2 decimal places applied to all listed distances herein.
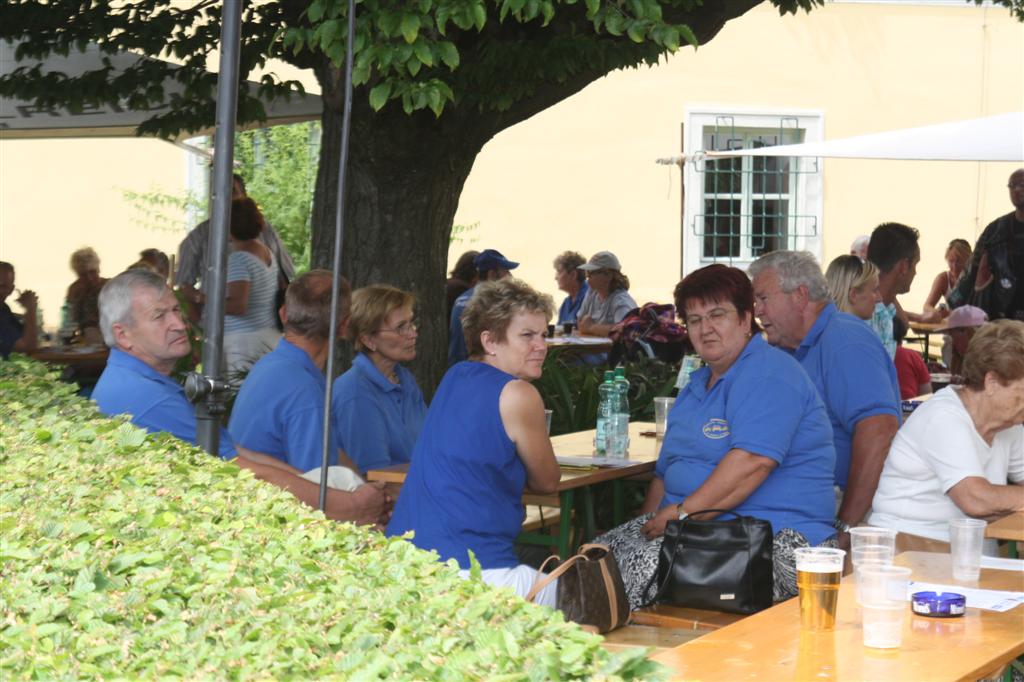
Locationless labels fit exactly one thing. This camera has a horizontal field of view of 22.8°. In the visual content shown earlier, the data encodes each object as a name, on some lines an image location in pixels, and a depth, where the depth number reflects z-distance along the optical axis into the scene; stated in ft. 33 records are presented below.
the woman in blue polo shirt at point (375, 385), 31.81
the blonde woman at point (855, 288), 36.21
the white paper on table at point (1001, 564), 21.20
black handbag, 23.98
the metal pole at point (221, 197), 18.33
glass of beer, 17.09
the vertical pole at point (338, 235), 19.14
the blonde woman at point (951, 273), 81.64
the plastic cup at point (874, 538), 17.74
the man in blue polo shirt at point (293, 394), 29.42
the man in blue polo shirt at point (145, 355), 24.11
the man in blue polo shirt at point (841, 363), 30.04
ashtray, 17.89
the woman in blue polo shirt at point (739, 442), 26.25
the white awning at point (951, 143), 51.85
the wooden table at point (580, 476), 30.10
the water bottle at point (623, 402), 33.40
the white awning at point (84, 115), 48.70
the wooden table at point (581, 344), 63.00
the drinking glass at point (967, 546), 19.97
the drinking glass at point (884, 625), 16.32
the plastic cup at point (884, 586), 16.39
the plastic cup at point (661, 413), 36.21
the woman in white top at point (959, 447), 24.83
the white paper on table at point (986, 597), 18.61
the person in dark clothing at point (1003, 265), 60.03
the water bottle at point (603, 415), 33.19
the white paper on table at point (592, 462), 31.44
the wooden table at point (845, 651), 15.52
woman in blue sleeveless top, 24.22
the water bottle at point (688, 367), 38.28
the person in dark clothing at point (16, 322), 56.00
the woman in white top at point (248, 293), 49.92
